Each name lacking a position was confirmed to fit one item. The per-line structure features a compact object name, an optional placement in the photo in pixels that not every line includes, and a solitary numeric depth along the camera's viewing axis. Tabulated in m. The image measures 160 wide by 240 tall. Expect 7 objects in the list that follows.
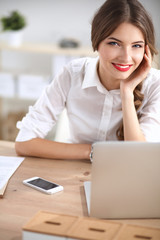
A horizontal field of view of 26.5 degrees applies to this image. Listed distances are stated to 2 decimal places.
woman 1.41
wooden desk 1.02
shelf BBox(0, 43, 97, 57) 3.34
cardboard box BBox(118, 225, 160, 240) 0.80
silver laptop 0.96
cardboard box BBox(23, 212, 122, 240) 0.79
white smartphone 1.20
